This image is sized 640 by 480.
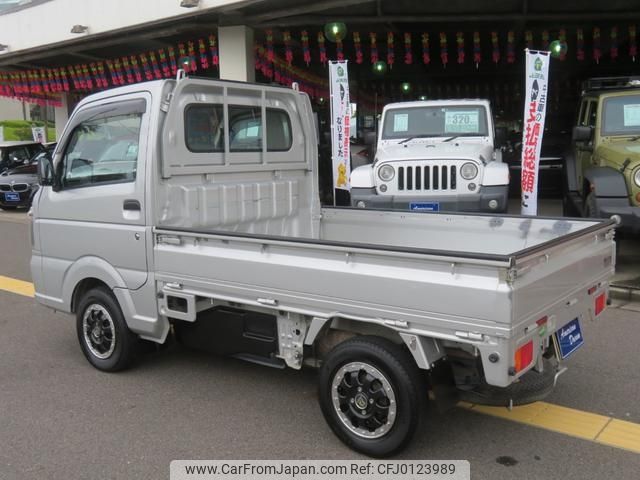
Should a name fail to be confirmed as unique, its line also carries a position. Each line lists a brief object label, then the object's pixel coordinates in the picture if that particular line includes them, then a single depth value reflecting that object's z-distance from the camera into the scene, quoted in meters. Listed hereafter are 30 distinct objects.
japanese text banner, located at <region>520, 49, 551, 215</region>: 8.94
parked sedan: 15.84
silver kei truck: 3.09
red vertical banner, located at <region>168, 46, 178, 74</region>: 14.88
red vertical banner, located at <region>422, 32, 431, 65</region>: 12.75
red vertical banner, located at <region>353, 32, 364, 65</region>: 12.62
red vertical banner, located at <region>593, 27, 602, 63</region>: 11.77
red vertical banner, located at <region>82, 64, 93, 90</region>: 17.91
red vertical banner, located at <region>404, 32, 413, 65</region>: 12.64
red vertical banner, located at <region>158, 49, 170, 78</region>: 15.28
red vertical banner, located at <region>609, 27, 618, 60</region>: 11.88
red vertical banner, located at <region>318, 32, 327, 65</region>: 12.86
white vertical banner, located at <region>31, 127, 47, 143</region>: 23.91
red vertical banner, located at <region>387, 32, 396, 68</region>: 12.64
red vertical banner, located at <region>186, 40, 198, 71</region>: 14.12
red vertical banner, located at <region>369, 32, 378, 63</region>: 12.59
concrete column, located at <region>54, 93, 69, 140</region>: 21.83
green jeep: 7.07
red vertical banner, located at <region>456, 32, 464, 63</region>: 12.45
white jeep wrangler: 7.87
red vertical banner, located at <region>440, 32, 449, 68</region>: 12.67
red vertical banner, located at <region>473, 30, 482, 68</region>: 12.56
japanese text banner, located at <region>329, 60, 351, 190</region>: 10.58
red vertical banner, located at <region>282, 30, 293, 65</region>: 13.09
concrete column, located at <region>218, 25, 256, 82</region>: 12.53
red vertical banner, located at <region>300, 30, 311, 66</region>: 12.45
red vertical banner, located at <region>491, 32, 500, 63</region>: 12.30
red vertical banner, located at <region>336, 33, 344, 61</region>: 12.00
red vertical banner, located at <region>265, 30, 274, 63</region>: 12.92
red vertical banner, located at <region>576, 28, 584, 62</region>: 12.02
